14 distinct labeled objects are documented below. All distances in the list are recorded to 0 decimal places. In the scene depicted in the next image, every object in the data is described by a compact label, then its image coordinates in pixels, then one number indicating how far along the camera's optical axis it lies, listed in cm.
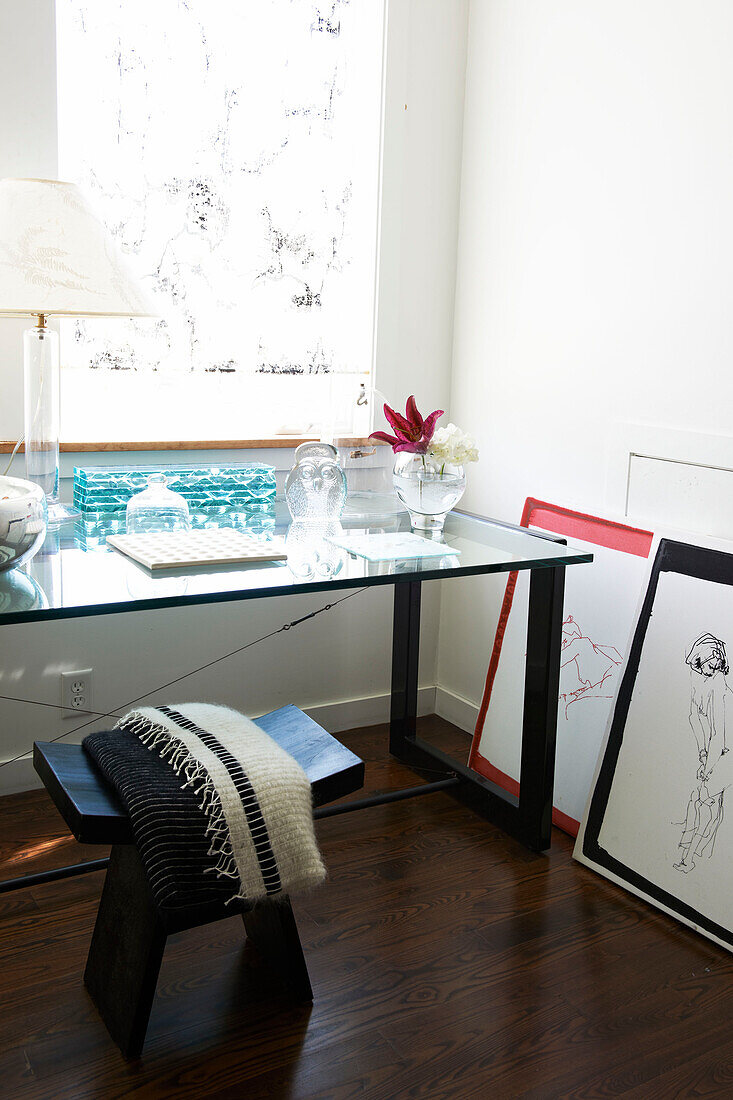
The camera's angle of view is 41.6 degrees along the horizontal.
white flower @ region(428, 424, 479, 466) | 217
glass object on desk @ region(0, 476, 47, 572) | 161
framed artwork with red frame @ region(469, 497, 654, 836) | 235
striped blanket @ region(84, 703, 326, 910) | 149
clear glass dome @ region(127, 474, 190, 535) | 206
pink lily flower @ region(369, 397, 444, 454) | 221
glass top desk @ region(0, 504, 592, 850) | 161
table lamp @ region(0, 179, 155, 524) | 186
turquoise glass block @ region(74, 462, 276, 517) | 215
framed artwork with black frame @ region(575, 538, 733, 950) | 197
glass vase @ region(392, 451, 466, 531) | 219
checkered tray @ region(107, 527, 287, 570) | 179
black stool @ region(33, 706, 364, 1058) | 153
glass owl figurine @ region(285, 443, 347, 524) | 213
